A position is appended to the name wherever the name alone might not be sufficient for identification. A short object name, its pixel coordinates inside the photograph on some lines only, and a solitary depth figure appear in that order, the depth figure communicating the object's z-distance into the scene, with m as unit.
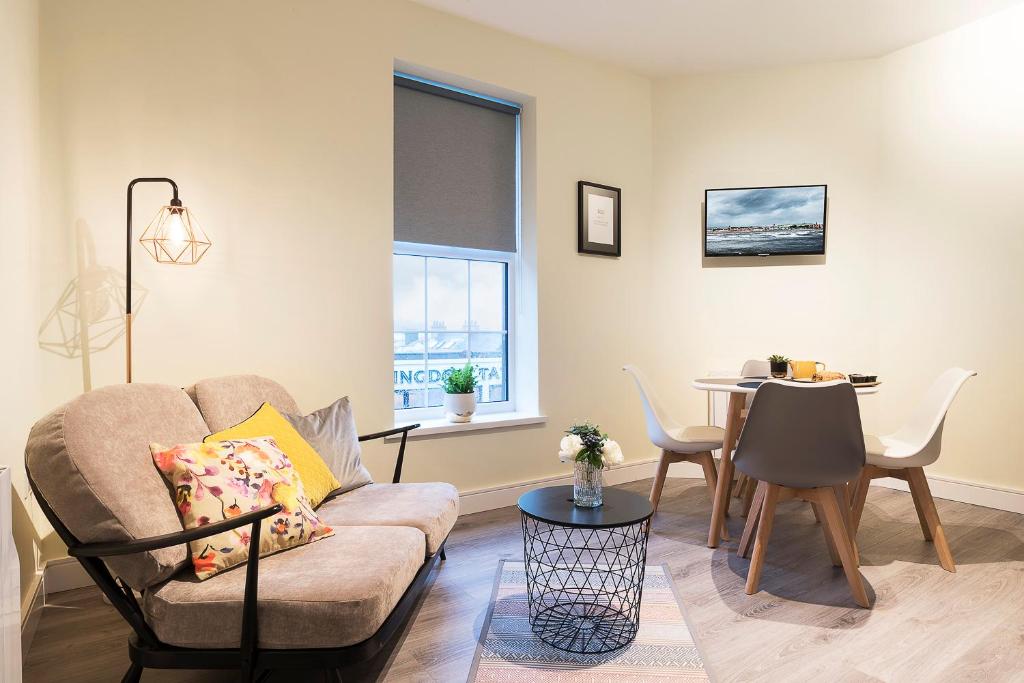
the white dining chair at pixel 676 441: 3.34
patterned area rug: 1.95
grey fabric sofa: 1.60
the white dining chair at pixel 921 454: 2.82
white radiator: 1.36
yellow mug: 3.11
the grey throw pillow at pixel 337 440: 2.64
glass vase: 2.22
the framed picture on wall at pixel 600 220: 4.21
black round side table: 2.11
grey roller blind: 3.64
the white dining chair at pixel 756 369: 3.81
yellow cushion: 2.36
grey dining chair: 2.46
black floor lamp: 2.57
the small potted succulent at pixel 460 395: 3.71
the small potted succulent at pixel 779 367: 3.21
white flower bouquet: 2.24
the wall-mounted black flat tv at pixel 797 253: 4.38
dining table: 3.08
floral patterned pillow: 1.81
